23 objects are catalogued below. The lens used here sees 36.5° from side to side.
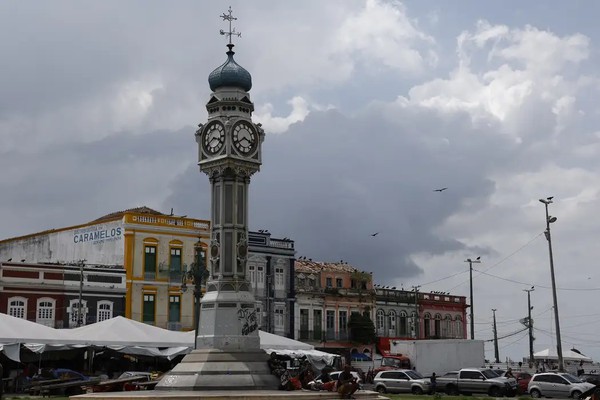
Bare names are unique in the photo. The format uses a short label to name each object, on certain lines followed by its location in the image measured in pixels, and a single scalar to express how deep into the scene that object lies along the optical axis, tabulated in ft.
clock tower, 81.82
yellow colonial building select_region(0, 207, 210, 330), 177.68
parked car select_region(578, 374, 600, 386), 135.38
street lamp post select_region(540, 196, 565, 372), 149.48
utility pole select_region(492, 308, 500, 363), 288.90
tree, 216.74
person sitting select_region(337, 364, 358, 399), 73.77
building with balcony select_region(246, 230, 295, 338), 199.93
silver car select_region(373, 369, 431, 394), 135.85
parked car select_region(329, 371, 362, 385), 120.26
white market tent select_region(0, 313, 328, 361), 114.73
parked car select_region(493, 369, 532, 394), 135.03
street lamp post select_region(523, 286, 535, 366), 273.27
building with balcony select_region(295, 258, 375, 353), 209.56
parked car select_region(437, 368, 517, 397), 130.41
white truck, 158.30
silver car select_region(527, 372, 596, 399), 124.16
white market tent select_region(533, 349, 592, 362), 198.49
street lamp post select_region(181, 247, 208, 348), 116.21
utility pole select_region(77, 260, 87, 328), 161.38
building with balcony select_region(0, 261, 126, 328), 160.25
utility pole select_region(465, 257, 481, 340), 212.43
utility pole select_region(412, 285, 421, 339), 231.91
